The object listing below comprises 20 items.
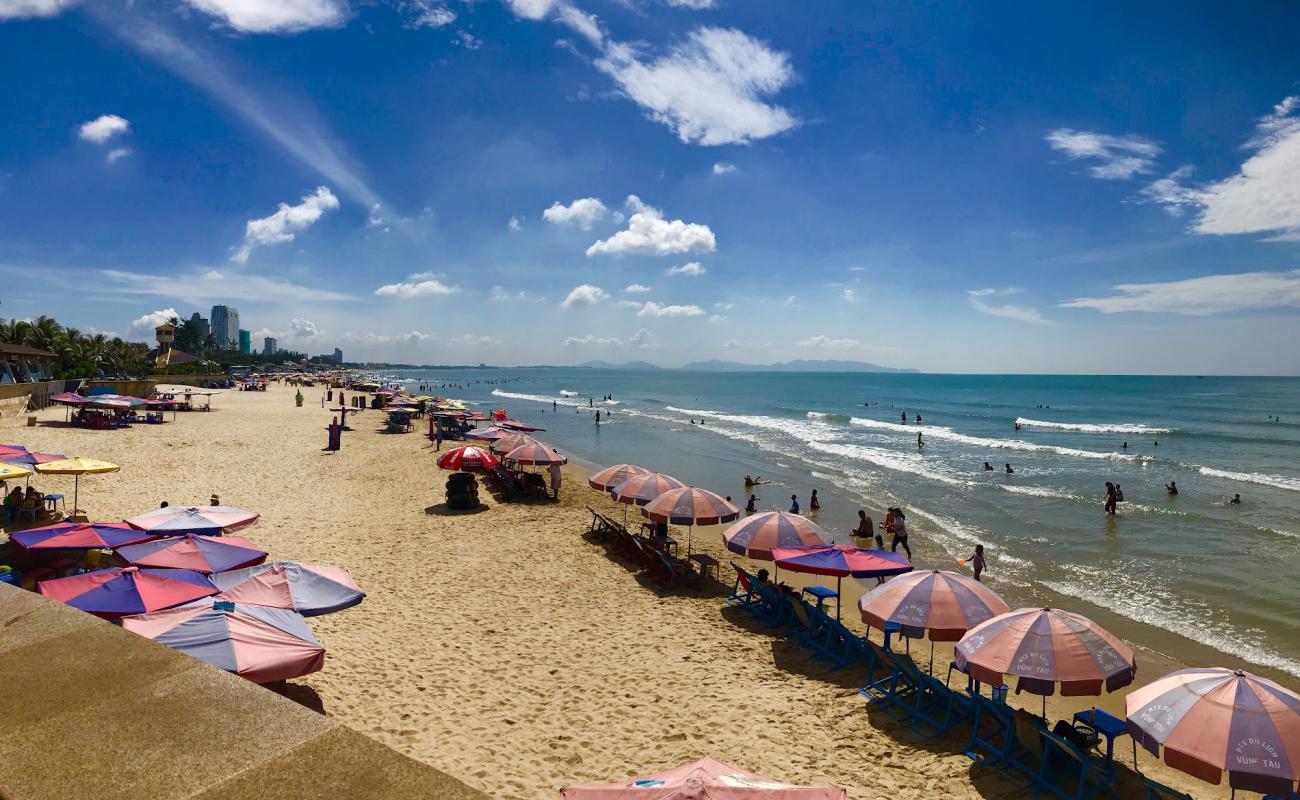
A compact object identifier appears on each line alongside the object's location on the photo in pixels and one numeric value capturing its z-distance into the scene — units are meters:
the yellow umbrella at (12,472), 11.41
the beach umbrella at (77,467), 12.77
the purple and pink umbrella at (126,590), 6.65
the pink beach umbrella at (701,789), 4.06
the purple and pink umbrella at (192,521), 9.80
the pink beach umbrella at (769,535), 10.30
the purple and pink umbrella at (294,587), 7.40
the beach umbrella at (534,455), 18.48
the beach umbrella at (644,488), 13.34
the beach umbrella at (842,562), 9.52
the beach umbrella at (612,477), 14.91
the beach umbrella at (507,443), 20.61
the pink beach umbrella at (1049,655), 6.26
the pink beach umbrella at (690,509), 11.88
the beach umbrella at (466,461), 17.83
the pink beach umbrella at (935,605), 7.55
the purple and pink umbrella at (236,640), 5.61
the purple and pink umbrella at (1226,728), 4.93
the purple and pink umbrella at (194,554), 8.48
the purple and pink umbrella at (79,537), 8.83
